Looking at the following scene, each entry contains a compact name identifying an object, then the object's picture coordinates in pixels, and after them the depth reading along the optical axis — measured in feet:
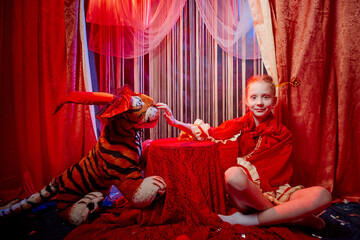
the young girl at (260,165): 4.03
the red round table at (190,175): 4.62
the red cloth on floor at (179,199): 4.35
